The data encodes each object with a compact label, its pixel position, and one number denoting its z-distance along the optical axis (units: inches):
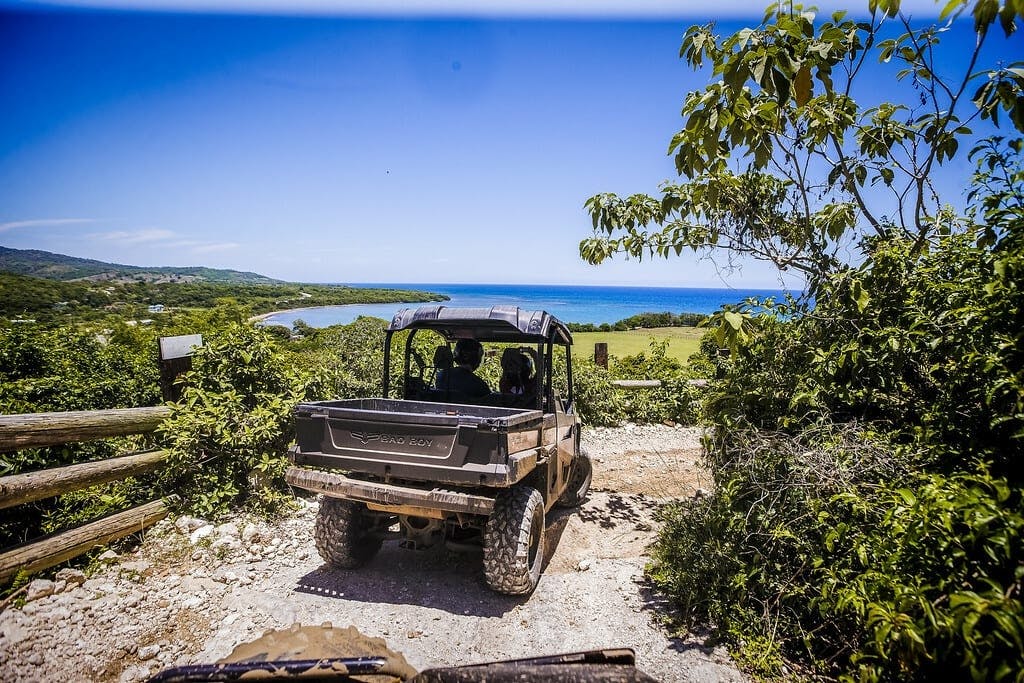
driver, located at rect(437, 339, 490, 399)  230.5
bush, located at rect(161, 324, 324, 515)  233.5
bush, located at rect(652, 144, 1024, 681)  97.4
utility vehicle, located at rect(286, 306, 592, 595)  159.5
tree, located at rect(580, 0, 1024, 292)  130.6
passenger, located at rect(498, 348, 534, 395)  231.6
